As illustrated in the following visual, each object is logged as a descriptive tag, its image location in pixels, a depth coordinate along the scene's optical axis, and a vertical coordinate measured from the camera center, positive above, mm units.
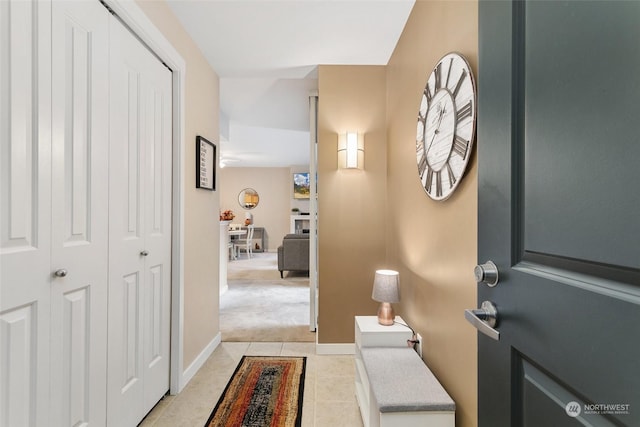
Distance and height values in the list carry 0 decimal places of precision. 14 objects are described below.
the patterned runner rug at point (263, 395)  1793 -1214
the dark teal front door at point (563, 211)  421 +6
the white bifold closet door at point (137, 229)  1491 -92
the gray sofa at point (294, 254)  5777 -782
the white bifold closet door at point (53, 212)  981 -3
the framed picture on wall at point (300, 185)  9406 +867
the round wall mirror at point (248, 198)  9703 +462
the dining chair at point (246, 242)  8594 -854
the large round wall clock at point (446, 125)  1255 +415
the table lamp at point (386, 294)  1982 -525
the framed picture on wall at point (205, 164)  2361 +401
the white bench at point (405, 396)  1266 -783
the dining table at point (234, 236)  8230 -696
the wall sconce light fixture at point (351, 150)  2619 +542
